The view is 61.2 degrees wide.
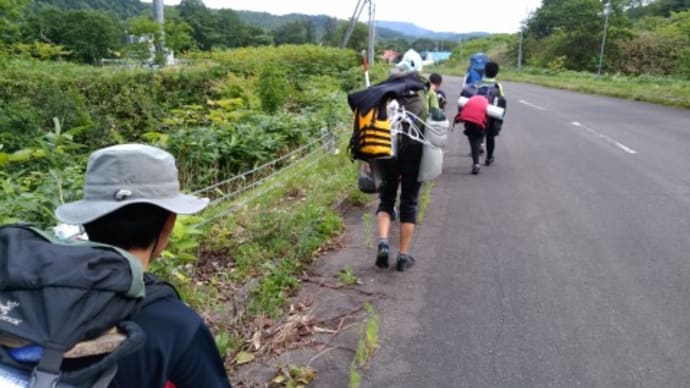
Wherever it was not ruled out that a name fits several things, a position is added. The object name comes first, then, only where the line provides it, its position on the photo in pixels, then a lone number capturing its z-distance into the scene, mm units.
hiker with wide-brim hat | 1503
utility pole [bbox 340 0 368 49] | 24562
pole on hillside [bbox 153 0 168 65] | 16203
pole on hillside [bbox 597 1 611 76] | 43525
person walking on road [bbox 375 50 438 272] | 5066
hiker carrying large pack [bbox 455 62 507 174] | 9102
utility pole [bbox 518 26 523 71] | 54719
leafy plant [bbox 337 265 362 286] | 4852
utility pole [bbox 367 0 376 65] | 28800
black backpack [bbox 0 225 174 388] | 1217
